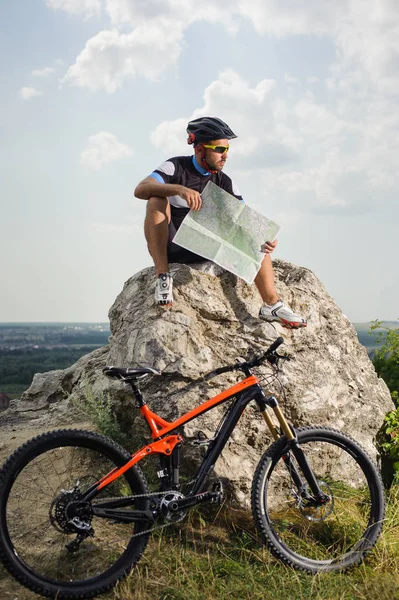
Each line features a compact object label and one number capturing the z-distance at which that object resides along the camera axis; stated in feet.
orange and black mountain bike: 13.94
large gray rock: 17.39
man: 18.66
